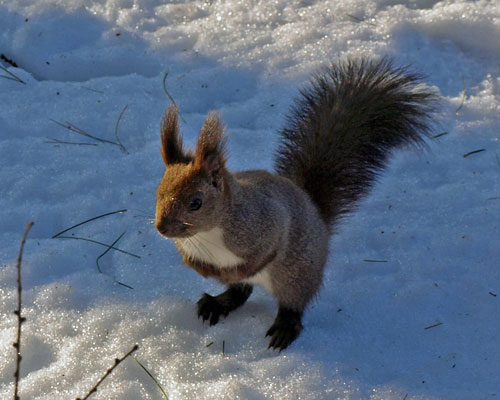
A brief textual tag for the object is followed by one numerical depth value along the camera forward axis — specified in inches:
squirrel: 161.2
